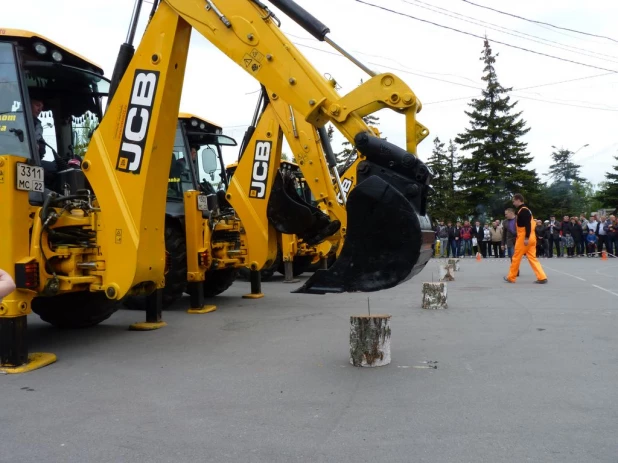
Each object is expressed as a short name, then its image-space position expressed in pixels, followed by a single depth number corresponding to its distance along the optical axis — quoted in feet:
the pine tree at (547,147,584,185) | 239.09
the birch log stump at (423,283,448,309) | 29.89
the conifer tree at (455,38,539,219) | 145.38
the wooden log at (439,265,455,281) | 47.68
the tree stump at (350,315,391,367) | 18.34
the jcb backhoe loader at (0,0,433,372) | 15.70
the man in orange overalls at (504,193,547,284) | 42.83
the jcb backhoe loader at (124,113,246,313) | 28.94
